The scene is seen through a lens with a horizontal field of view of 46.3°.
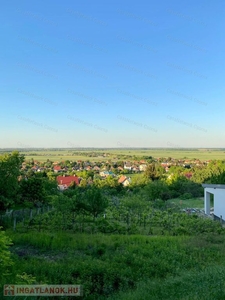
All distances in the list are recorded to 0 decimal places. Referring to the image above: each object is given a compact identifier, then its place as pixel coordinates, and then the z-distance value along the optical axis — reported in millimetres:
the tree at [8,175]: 13086
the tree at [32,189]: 16891
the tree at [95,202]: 13000
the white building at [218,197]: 14797
